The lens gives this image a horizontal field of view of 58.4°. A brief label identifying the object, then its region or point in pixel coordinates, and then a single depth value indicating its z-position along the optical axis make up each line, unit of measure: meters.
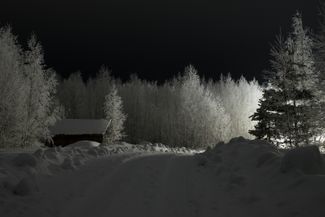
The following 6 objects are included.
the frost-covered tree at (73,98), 68.44
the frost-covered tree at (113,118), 49.41
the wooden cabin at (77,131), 46.69
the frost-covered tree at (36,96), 31.19
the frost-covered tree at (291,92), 24.25
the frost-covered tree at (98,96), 69.94
